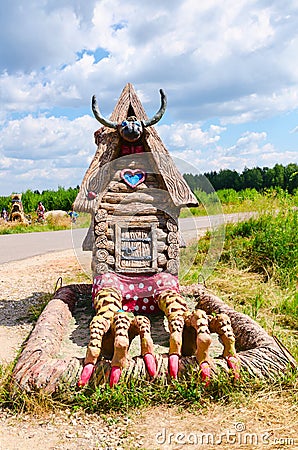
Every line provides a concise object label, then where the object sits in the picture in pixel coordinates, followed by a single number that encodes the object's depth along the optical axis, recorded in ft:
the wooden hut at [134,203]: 15.83
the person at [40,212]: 69.82
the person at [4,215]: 69.06
